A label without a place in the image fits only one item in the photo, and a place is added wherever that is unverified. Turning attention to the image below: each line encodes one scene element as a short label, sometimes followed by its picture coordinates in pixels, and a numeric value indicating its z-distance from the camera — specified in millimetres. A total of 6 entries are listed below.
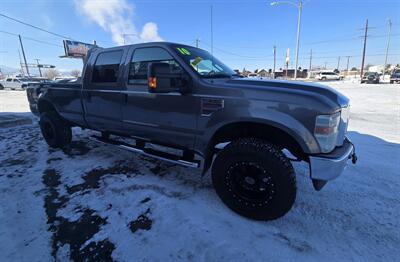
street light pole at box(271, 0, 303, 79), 19766
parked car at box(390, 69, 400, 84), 30527
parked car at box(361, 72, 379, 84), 32688
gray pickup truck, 2260
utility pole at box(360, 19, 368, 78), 44706
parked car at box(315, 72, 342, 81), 50097
